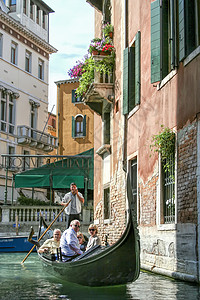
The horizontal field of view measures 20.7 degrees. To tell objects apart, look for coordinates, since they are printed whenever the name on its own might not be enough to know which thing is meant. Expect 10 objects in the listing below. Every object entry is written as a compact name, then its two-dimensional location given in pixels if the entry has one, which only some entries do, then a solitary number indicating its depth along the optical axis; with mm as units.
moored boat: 16578
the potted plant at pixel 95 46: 13258
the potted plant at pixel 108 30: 13805
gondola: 6469
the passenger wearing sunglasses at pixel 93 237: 8980
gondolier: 11344
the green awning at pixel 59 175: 18656
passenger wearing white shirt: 7984
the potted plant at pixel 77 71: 14132
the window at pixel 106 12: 14871
